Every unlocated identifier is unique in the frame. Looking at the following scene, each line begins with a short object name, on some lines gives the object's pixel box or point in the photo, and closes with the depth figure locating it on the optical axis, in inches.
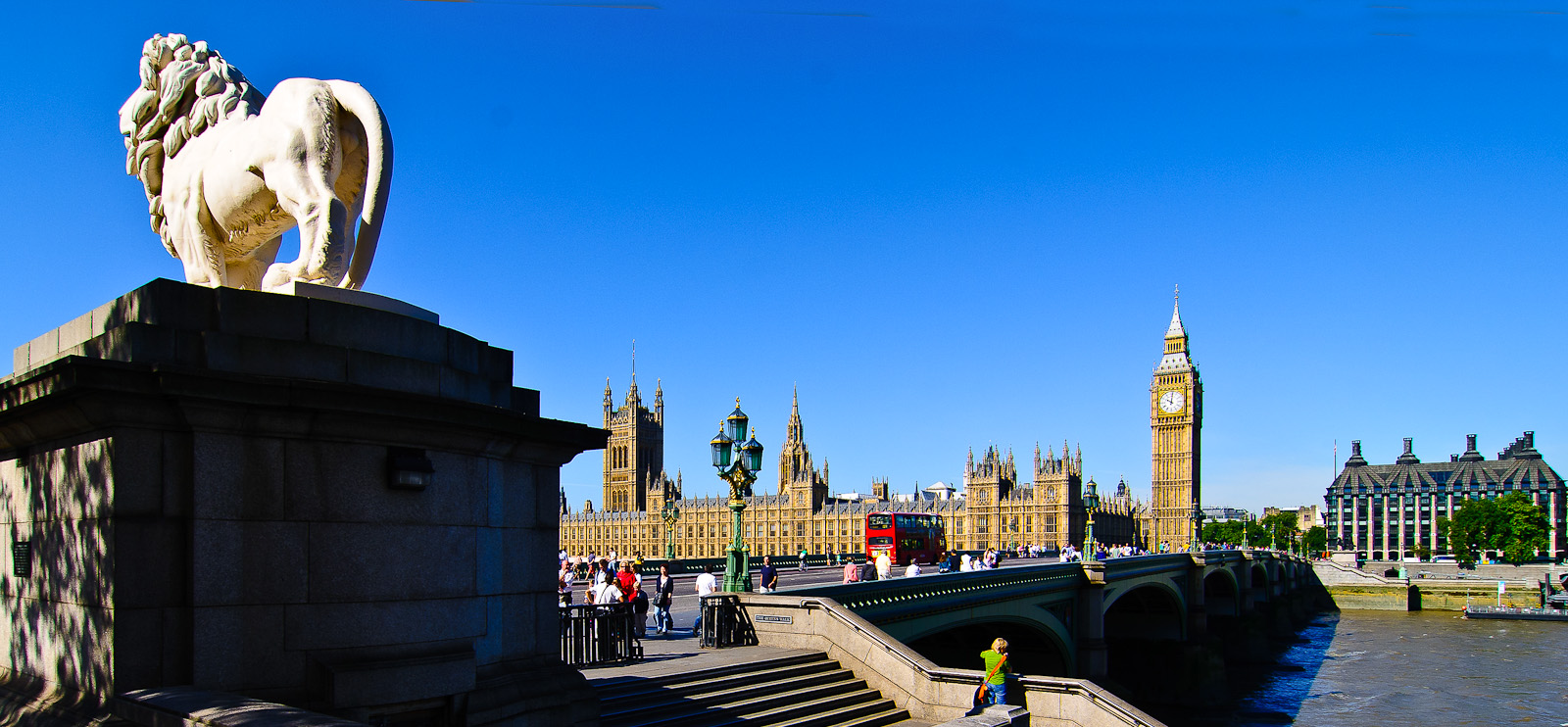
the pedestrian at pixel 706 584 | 853.2
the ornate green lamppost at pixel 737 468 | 819.4
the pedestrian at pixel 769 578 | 1017.5
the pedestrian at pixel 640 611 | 749.9
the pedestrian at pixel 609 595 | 741.9
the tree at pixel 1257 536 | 6525.6
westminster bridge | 904.2
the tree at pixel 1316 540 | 6505.9
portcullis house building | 6451.8
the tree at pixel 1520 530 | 4640.8
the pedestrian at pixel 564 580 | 1052.6
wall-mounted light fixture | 327.3
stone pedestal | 287.9
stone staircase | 527.2
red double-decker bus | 2333.9
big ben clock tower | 5959.6
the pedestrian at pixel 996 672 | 610.9
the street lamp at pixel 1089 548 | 1978.6
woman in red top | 770.8
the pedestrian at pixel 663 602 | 835.4
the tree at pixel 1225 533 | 6565.0
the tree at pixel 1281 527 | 6230.3
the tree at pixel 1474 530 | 4832.7
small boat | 3186.5
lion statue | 355.6
